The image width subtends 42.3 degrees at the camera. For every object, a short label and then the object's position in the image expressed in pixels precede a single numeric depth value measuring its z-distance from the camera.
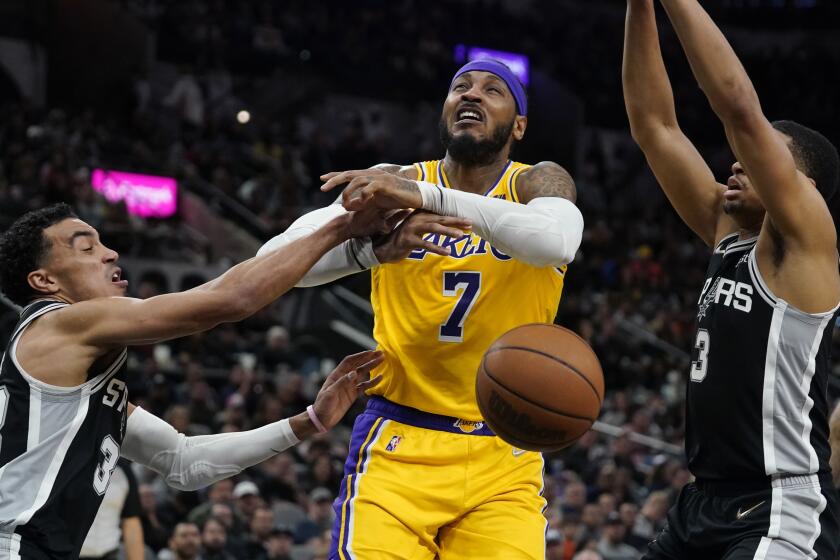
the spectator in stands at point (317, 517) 9.30
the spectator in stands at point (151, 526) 8.46
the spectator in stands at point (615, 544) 10.20
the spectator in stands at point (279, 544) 8.61
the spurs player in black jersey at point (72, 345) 3.67
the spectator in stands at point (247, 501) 9.09
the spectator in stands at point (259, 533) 8.62
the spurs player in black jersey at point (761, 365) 3.60
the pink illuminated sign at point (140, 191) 15.52
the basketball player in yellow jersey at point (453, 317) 3.92
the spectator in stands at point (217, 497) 8.68
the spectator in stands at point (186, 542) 7.89
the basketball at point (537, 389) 3.73
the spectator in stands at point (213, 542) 8.26
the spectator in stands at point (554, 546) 9.52
